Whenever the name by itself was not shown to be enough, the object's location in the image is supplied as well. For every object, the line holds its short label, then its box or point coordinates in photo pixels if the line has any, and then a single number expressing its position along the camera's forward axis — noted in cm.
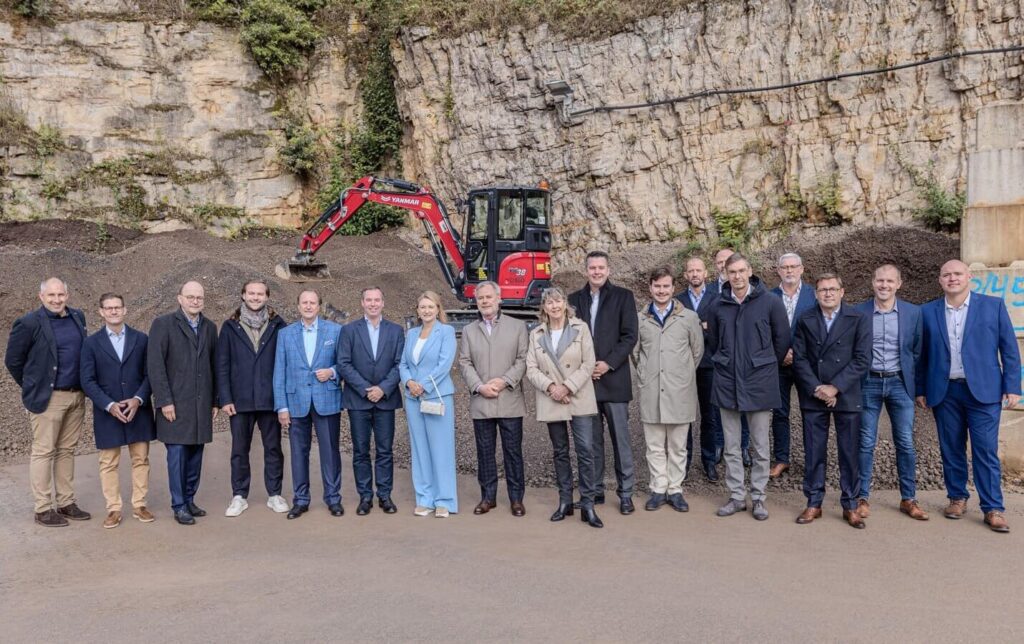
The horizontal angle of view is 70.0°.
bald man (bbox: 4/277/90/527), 541
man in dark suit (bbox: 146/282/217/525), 549
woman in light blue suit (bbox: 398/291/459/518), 565
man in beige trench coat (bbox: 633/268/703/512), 564
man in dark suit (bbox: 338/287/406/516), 570
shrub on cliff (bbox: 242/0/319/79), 2262
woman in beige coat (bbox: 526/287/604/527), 543
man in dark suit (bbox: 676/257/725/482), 639
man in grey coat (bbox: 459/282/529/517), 557
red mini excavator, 1465
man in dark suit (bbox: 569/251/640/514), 568
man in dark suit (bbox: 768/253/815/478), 605
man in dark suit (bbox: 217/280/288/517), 568
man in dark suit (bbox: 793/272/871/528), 524
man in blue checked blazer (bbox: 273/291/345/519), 569
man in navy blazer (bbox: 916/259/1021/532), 520
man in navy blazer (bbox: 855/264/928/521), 539
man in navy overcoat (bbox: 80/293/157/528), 541
